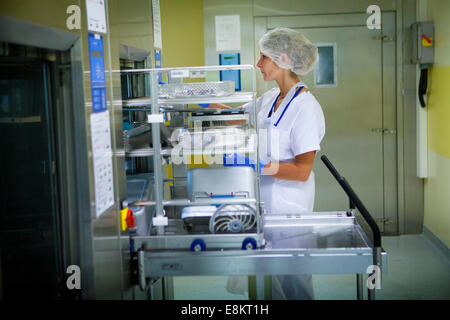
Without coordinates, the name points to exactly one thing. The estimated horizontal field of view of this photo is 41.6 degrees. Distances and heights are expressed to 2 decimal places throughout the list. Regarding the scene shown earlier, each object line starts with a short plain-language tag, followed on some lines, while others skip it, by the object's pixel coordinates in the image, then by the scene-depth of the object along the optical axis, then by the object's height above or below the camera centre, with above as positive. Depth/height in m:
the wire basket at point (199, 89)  2.23 +0.08
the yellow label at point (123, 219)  2.25 -0.40
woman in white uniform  2.87 -0.11
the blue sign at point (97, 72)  1.97 +0.14
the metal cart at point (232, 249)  2.14 -0.52
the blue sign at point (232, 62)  4.85 +0.39
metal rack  2.16 -0.23
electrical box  4.54 +0.47
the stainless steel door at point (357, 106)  4.82 +0.00
